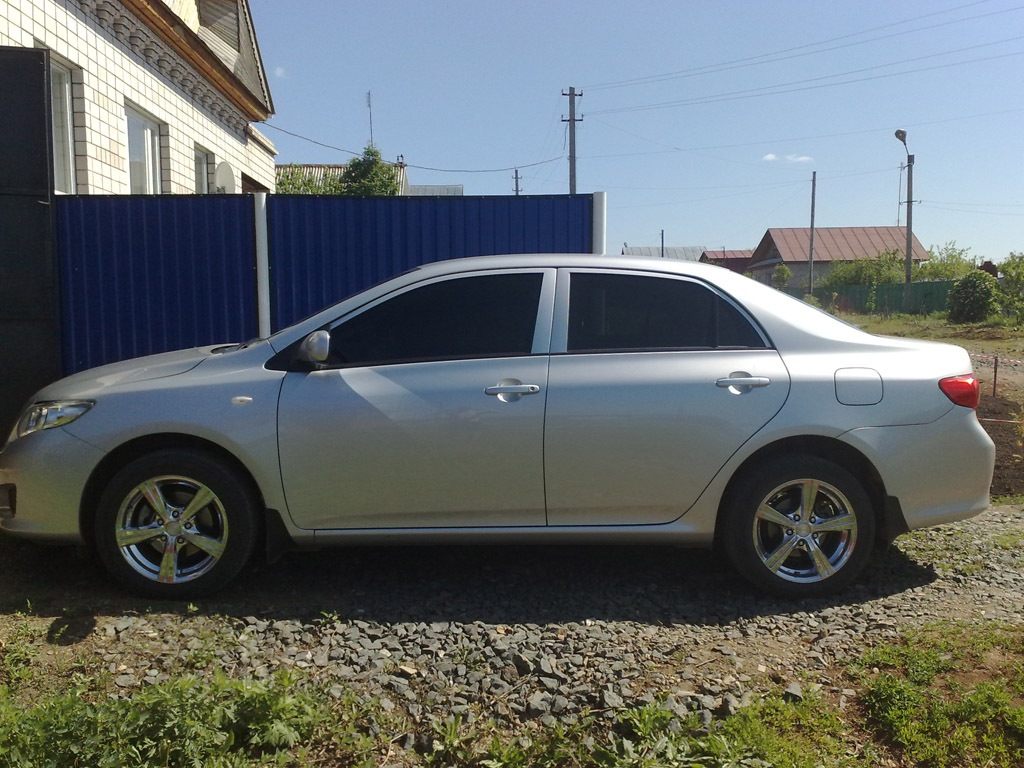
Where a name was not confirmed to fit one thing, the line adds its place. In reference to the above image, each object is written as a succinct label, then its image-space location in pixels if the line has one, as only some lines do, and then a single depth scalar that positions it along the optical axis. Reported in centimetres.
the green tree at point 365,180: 3606
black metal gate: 703
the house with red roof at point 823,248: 6756
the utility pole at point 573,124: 3691
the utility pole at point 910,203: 3384
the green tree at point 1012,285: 3147
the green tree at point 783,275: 6525
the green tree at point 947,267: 5719
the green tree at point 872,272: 5734
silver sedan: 415
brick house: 902
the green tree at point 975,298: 3253
